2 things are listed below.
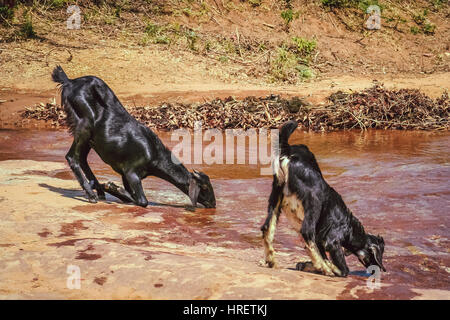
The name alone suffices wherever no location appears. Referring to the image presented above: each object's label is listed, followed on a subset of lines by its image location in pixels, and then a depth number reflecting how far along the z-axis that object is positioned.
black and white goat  9.43
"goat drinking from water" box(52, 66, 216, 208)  14.27
